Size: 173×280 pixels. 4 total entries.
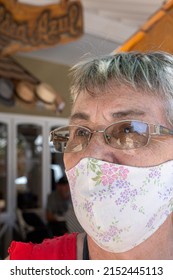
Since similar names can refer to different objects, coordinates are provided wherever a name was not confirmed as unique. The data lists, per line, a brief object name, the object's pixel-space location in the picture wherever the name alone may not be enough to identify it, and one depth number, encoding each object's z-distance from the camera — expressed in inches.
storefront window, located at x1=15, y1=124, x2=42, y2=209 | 215.9
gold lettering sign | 123.9
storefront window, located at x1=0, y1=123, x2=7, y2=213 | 208.7
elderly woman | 42.0
